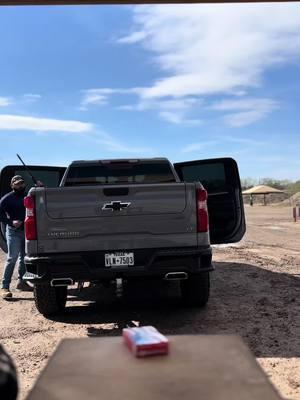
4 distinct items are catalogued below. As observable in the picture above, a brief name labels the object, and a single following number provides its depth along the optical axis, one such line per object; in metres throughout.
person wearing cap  8.79
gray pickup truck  6.25
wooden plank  2.02
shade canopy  75.44
